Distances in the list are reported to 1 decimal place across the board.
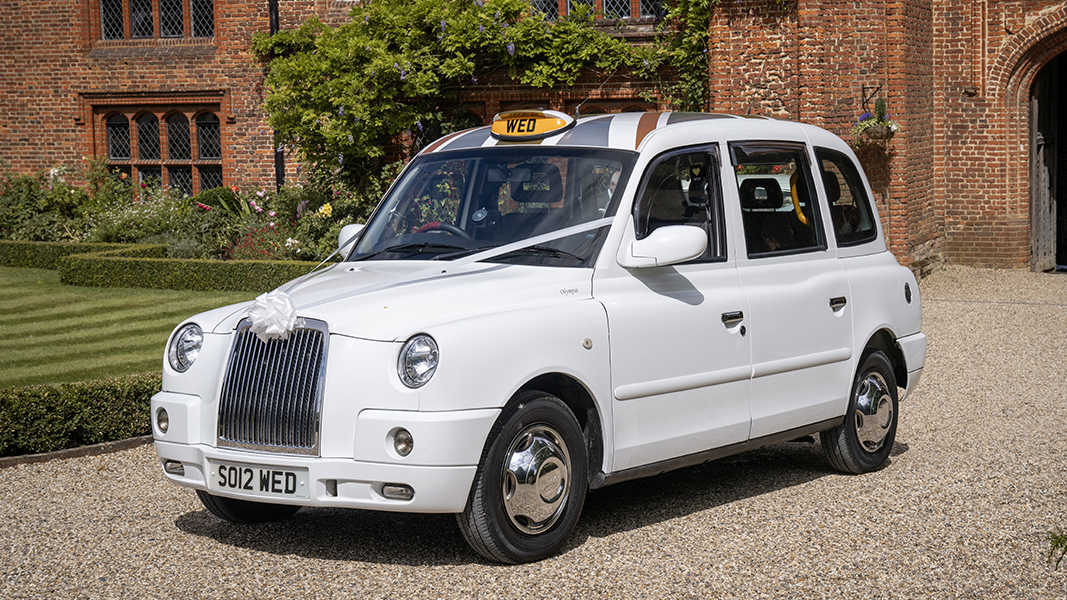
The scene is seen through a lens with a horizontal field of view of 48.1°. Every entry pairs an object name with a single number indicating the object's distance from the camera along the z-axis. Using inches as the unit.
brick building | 642.8
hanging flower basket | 631.8
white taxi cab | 189.3
